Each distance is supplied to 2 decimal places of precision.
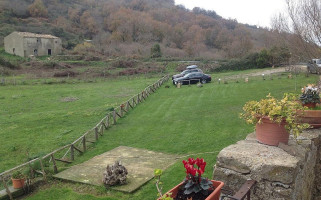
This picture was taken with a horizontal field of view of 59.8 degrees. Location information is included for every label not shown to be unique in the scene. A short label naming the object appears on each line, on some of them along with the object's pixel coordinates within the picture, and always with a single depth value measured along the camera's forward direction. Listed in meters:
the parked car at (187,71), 28.88
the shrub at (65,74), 35.62
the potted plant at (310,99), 4.85
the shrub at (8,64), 40.28
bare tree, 10.17
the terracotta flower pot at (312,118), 4.48
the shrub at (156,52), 52.06
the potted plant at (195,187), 2.66
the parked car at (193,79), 27.00
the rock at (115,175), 6.79
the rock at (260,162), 2.96
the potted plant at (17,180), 7.26
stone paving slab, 7.17
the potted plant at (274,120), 3.67
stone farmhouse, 53.72
